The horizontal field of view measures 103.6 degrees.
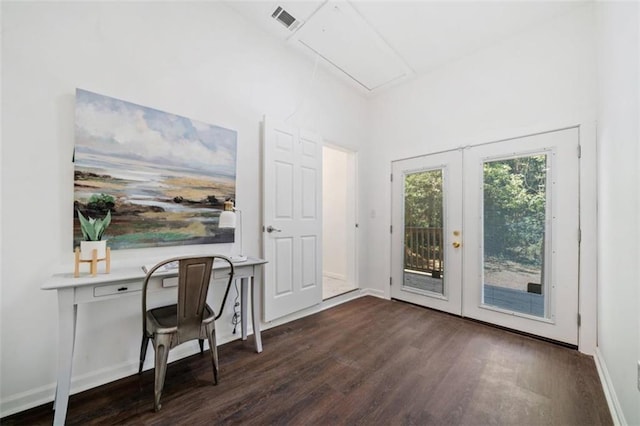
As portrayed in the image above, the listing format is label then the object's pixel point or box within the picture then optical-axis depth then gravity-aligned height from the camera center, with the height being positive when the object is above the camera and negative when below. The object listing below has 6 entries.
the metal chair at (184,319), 1.56 -0.72
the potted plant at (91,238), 1.57 -0.17
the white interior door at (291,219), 2.65 -0.07
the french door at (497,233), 2.39 -0.21
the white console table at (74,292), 1.38 -0.49
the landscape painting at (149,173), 1.74 +0.31
